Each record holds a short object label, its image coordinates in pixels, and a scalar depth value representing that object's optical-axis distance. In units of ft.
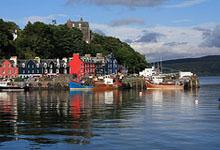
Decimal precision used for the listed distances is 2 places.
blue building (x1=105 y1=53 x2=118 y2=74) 550.77
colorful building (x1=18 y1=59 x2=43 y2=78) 484.95
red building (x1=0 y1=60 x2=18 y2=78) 474.90
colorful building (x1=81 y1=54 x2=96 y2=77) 510.21
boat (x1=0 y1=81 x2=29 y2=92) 404.16
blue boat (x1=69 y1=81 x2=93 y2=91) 406.29
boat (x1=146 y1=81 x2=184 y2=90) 440.86
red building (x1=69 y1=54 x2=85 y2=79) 504.43
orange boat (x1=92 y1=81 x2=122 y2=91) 418.14
